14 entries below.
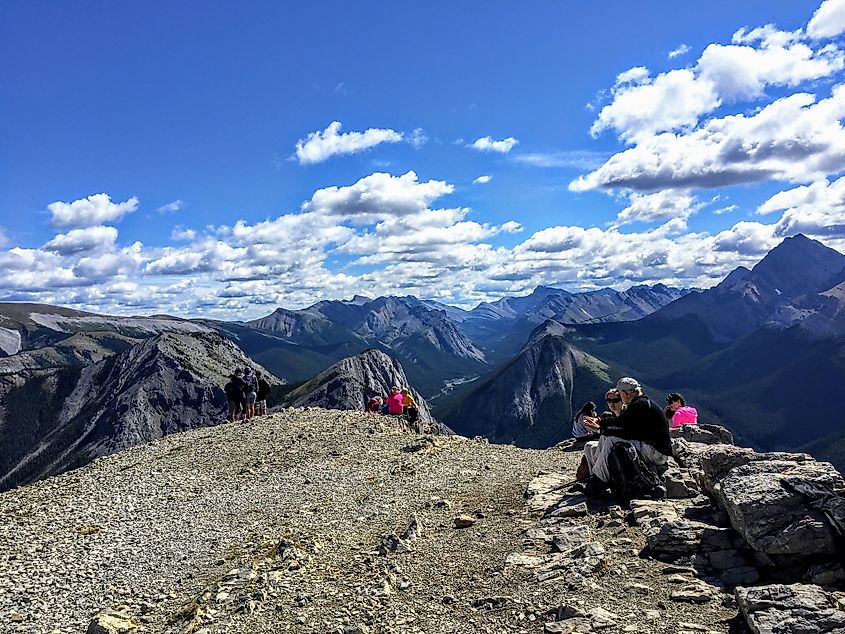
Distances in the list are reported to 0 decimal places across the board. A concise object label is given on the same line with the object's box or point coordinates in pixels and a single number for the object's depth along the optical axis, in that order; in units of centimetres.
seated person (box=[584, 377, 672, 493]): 1622
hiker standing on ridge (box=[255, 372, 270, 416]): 3937
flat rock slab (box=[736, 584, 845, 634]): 870
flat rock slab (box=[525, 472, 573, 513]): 1739
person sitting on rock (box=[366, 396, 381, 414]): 4054
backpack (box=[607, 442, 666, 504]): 1602
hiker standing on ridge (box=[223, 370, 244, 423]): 3859
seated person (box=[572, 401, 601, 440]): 2722
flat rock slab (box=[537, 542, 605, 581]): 1204
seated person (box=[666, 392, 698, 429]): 2861
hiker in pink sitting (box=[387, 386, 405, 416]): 3759
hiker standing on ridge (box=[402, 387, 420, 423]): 3431
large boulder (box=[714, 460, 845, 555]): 1078
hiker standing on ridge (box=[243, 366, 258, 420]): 3888
